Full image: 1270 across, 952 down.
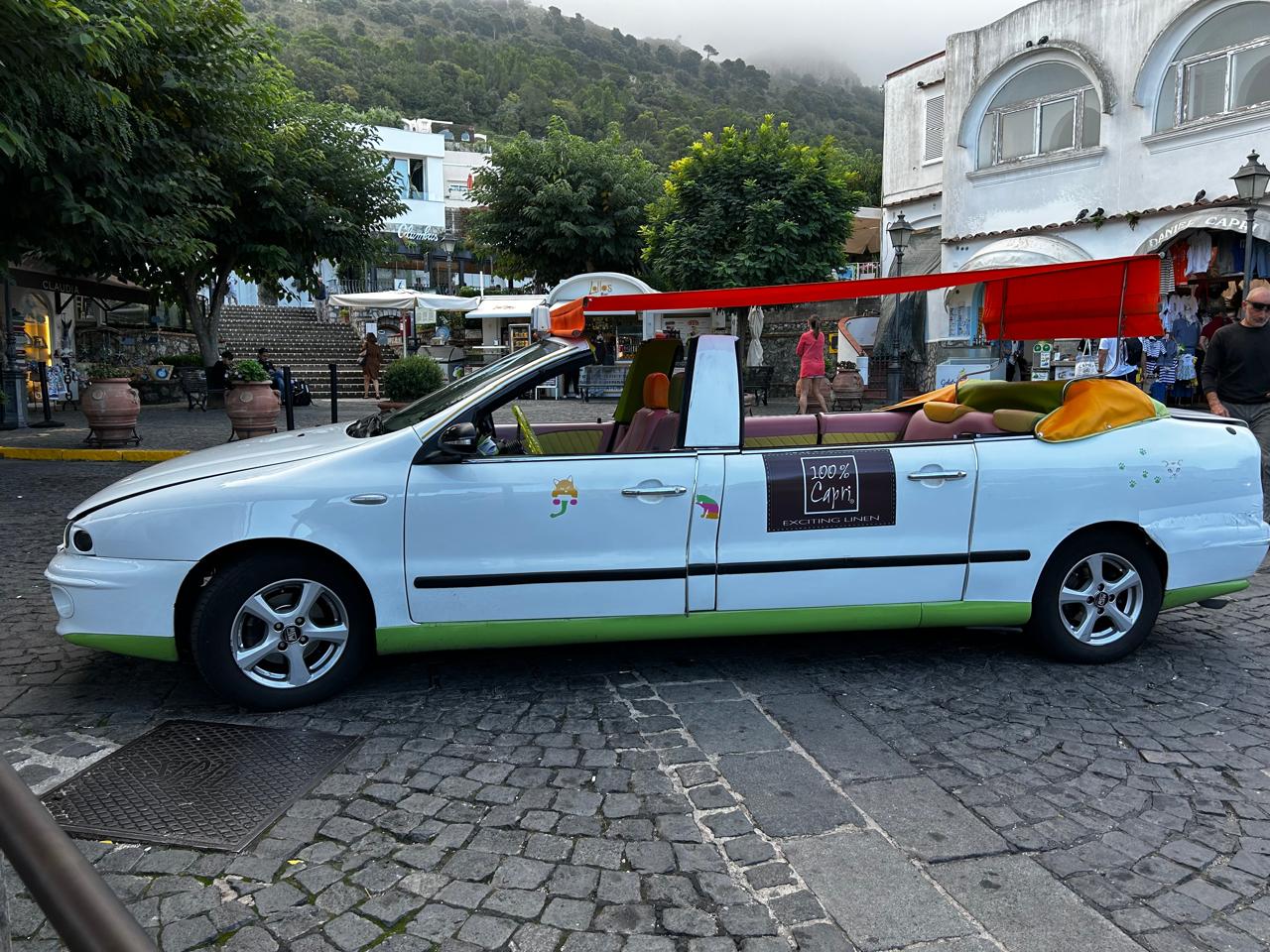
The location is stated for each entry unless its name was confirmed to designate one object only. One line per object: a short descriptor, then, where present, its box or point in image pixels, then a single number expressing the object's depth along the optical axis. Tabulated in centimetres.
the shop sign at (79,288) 1919
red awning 443
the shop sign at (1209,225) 1496
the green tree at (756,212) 2409
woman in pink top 1467
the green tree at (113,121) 777
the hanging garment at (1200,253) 1581
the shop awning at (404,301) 2667
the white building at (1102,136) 1571
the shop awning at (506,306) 2614
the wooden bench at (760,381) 1964
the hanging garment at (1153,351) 1546
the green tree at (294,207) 1839
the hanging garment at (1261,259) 1494
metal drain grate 306
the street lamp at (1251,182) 1290
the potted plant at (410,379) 1617
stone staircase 2677
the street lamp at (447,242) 3000
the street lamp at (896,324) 1998
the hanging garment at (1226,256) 1563
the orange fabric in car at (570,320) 479
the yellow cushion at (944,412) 538
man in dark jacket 680
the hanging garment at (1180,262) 1622
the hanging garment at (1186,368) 1530
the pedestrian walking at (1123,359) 1409
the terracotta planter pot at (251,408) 1277
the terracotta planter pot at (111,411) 1316
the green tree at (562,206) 3203
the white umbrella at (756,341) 2227
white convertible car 388
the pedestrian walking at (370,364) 2417
